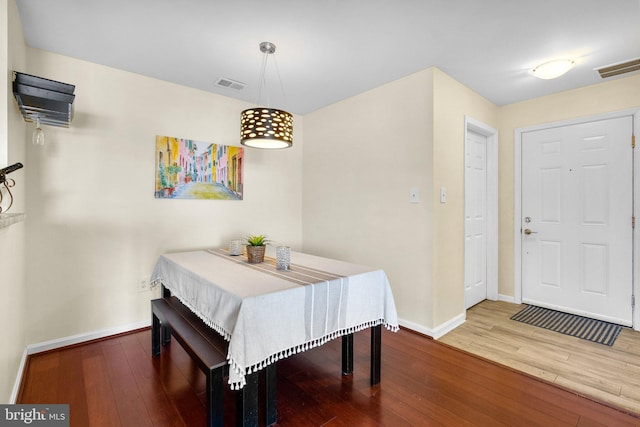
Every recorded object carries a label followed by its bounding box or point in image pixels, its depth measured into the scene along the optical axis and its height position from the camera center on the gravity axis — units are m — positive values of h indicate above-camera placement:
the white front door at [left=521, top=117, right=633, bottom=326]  2.97 -0.08
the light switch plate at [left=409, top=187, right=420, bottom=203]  2.83 +0.15
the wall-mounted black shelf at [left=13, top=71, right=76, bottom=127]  1.77 +0.69
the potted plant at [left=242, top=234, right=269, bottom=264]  2.19 -0.29
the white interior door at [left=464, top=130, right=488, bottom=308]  3.41 -0.10
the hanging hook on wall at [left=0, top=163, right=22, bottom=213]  1.28 +0.17
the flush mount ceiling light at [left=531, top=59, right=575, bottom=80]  2.53 +1.22
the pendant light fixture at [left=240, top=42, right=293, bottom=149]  2.02 +0.58
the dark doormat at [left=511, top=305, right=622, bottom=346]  2.76 -1.14
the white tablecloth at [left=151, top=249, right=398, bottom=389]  1.42 -0.50
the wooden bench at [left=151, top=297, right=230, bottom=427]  1.45 -0.73
